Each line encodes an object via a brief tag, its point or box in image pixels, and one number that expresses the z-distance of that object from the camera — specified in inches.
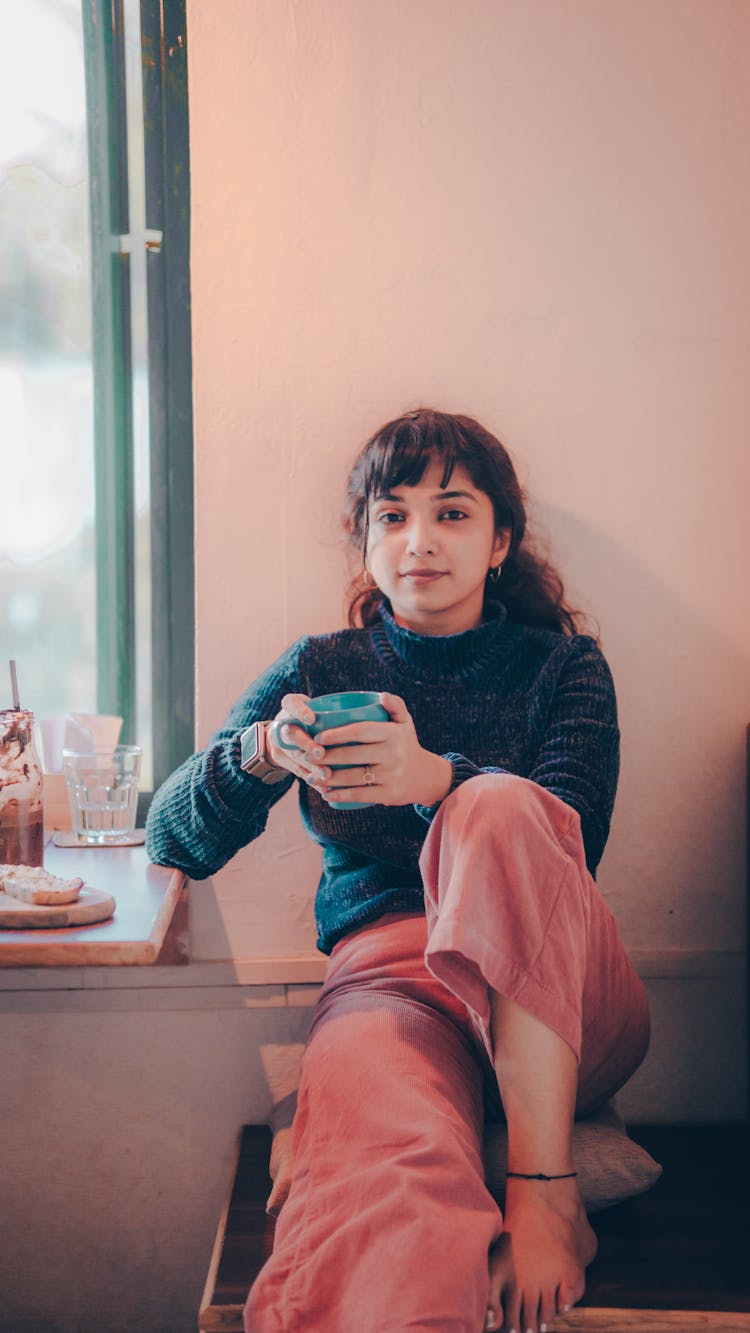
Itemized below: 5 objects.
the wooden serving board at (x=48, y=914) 40.4
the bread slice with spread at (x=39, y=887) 41.6
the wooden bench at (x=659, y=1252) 39.2
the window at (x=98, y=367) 61.9
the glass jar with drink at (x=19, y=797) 47.4
